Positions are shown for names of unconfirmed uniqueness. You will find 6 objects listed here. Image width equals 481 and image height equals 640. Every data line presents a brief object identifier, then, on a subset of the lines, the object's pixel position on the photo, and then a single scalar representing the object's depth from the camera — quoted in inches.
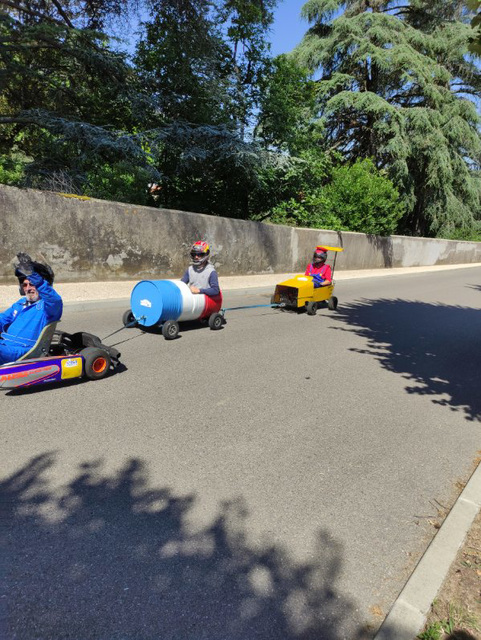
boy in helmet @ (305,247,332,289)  404.6
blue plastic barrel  280.8
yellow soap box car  390.9
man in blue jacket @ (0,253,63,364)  179.9
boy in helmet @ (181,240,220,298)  304.0
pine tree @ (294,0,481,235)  935.0
